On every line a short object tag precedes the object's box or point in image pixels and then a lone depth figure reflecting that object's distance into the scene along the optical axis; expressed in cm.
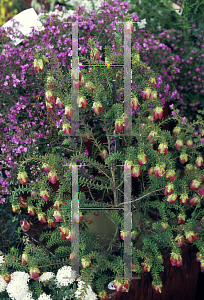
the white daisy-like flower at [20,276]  101
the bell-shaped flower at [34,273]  95
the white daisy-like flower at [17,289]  99
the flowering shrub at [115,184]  89
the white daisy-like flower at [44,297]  95
